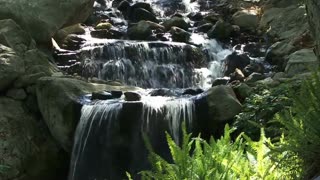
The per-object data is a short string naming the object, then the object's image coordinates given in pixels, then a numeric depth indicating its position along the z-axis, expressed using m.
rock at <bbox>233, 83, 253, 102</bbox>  8.21
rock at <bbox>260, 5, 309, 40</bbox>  14.30
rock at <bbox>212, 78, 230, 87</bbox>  11.09
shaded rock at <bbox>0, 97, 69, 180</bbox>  8.49
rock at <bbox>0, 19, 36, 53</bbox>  10.62
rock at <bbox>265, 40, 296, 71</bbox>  12.34
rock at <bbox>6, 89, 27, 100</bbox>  9.23
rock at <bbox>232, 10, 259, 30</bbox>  16.44
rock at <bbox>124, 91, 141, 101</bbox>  8.84
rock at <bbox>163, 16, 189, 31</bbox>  16.56
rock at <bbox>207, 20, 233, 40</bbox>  15.70
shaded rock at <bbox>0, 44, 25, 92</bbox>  9.09
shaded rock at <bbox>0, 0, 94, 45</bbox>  12.61
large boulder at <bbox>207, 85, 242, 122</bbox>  7.67
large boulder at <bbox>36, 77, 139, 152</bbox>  8.54
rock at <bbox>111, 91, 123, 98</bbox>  9.12
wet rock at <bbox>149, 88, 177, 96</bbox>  9.84
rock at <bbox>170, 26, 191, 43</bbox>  15.17
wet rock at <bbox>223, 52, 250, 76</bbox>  12.70
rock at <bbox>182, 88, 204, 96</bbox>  9.98
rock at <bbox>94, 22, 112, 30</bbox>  16.61
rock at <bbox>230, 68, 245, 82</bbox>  11.04
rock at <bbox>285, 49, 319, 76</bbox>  9.27
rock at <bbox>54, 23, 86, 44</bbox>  14.42
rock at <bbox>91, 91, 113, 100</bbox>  8.80
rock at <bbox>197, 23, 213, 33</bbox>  16.63
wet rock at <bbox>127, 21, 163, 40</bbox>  15.39
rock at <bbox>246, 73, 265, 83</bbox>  9.77
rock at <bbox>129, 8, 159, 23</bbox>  18.05
